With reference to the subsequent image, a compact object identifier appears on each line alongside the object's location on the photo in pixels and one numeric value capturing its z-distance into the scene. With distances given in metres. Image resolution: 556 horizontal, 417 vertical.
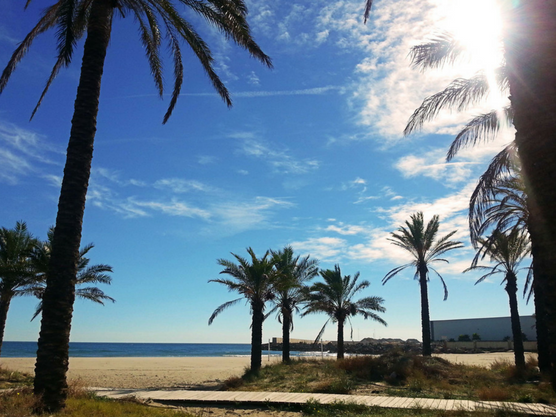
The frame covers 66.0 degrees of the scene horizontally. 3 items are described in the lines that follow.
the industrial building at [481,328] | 53.59
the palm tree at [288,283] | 23.61
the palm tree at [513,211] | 15.42
